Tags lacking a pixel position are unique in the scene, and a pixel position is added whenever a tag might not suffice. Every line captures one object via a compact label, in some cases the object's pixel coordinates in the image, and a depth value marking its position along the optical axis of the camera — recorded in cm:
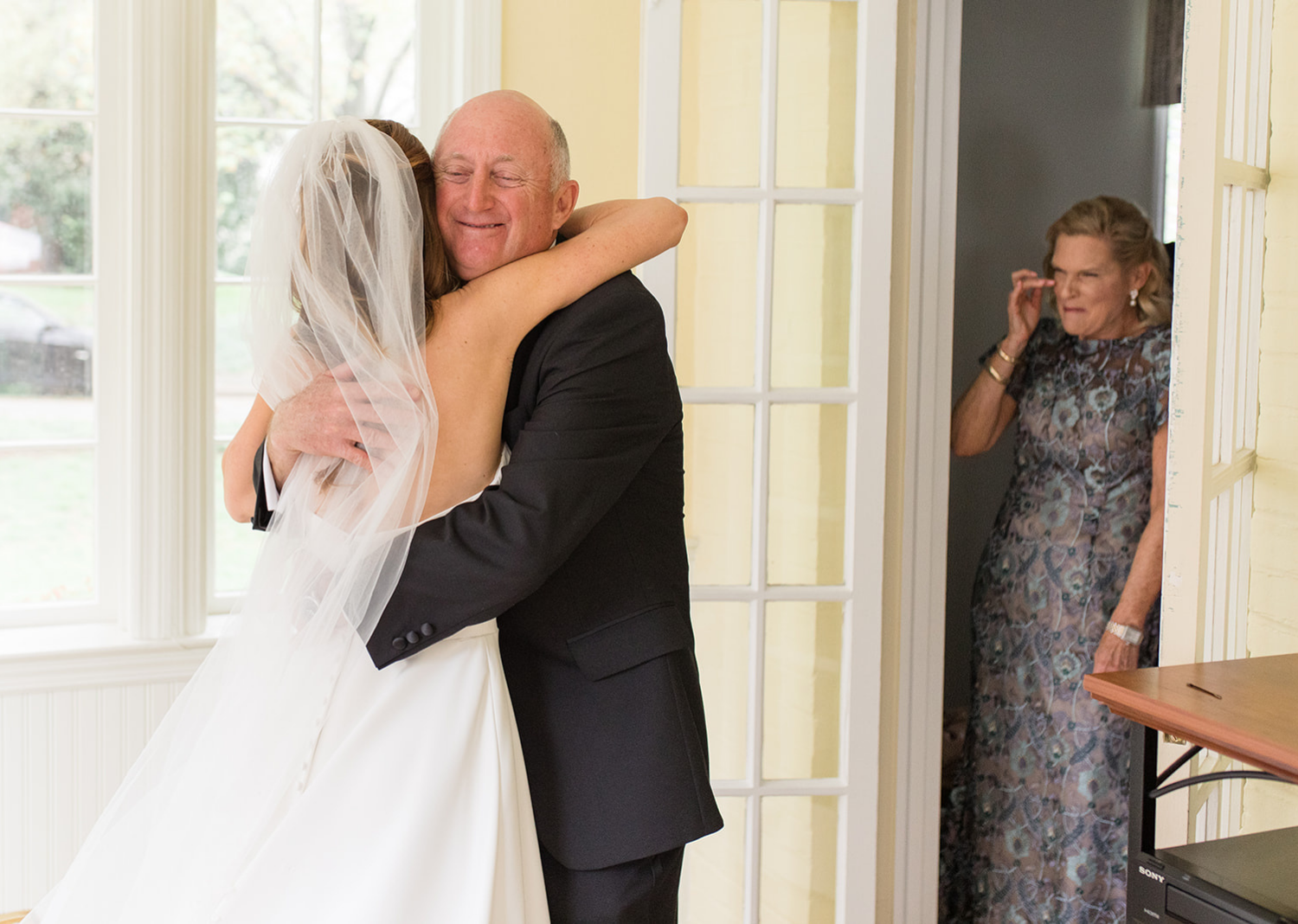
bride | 139
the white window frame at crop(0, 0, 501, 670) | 276
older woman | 284
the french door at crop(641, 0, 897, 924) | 256
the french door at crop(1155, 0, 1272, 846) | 173
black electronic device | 133
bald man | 145
